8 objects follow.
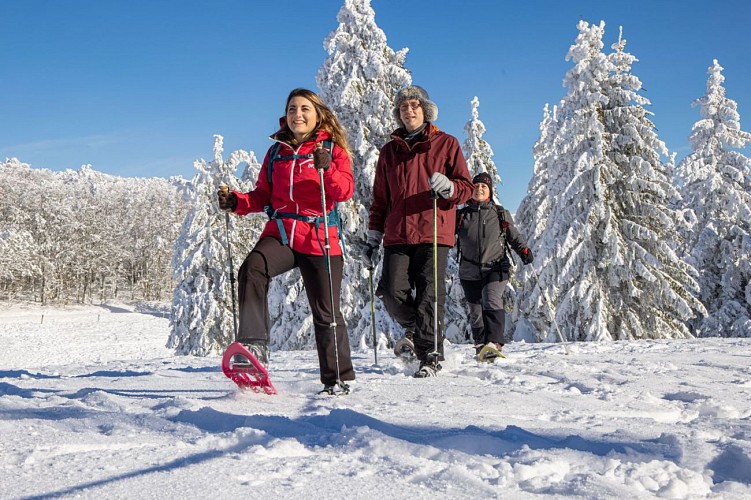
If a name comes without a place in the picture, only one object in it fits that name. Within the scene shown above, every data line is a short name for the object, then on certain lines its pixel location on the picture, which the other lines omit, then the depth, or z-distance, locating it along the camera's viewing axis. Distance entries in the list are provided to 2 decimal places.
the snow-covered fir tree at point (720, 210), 21.31
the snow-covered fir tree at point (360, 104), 16.36
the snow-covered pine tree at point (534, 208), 19.75
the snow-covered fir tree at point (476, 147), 19.86
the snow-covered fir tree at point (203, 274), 22.09
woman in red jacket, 4.16
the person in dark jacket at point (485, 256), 6.72
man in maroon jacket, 5.14
